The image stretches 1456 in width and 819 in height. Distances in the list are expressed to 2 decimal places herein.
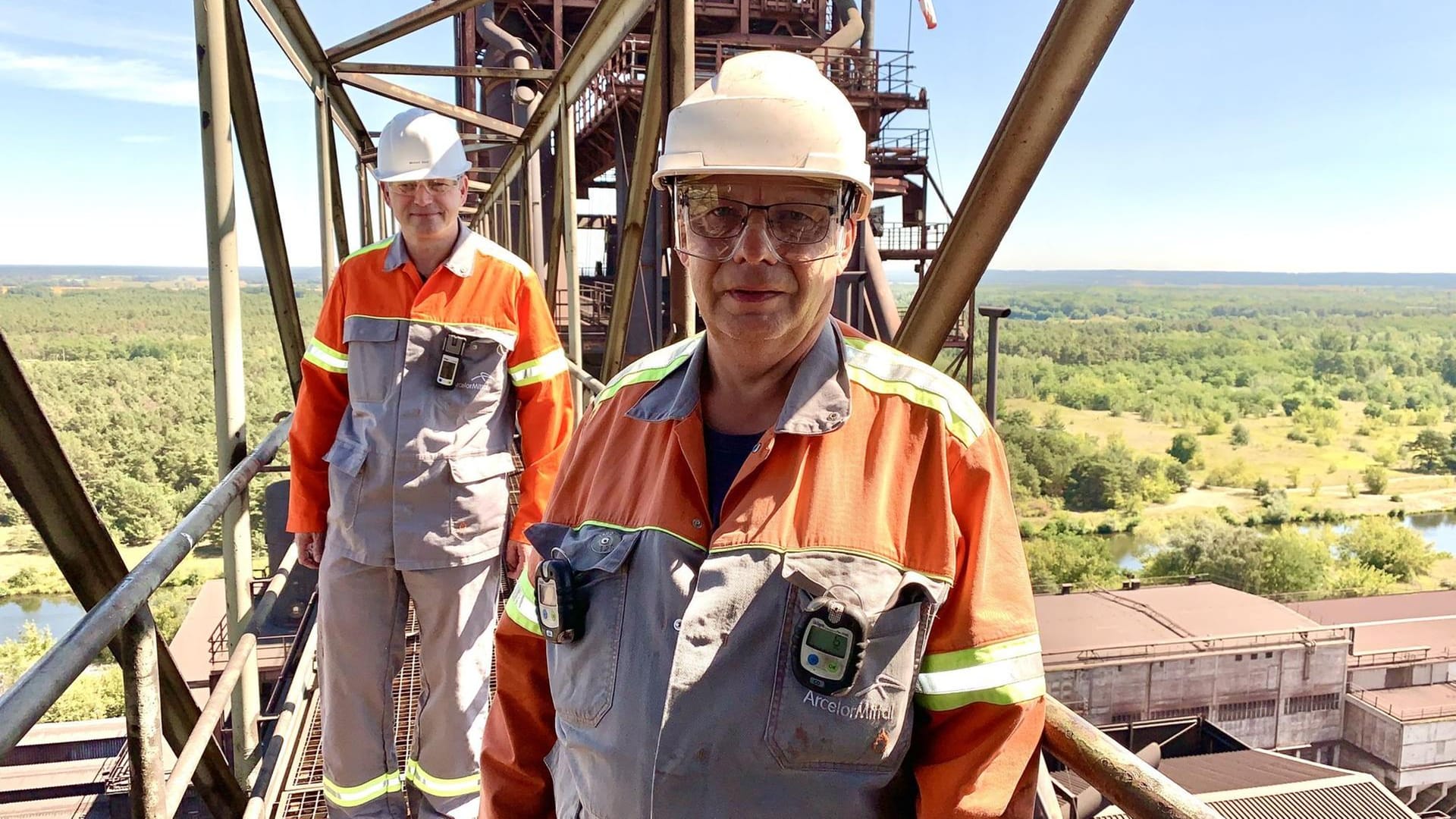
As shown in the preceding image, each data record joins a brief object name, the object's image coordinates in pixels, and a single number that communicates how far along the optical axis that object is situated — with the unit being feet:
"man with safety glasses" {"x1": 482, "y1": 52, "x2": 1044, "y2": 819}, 3.76
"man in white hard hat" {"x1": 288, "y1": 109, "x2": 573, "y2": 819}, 9.12
